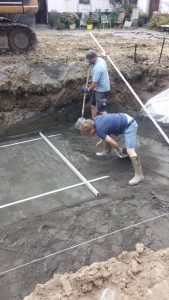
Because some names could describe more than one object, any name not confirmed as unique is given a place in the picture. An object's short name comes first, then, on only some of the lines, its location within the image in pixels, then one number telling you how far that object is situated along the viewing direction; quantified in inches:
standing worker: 291.6
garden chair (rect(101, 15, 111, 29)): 746.2
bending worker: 239.0
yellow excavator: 392.8
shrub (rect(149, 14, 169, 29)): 717.9
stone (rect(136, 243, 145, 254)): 181.8
